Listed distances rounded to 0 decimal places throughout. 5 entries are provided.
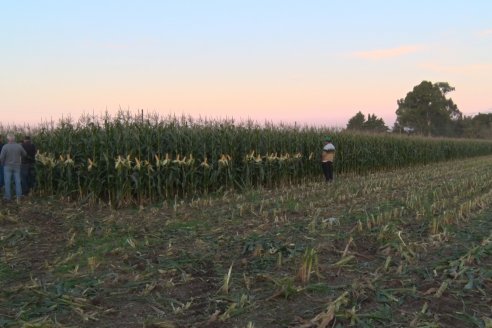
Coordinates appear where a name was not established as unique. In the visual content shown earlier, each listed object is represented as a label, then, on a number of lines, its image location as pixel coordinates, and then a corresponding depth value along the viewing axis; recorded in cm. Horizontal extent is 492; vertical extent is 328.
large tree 7538
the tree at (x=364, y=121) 7460
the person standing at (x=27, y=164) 1188
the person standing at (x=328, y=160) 1549
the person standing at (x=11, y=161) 1084
